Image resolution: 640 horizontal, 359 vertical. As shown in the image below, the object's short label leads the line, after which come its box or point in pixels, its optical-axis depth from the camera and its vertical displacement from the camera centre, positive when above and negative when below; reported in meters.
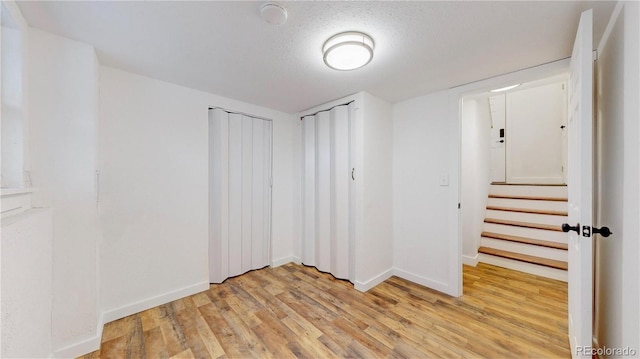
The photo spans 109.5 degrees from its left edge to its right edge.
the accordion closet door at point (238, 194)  2.65 -0.18
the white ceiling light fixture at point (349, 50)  1.52 +0.90
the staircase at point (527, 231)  2.82 -0.74
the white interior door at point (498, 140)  4.69 +0.82
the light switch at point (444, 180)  2.45 -0.01
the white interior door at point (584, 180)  1.19 -0.01
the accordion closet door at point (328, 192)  2.71 -0.16
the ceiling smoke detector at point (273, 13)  1.23 +0.94
